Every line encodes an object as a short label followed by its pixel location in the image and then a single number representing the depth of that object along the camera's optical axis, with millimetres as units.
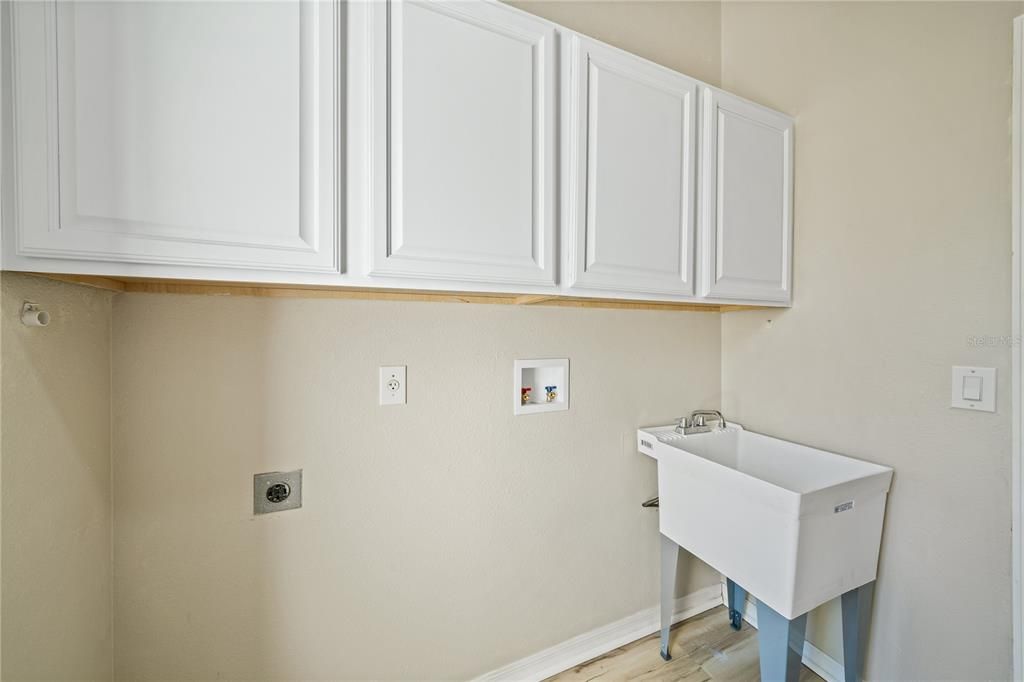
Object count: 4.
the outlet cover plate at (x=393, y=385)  1247
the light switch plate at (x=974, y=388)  1115
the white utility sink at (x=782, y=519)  1106
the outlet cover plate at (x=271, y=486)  1113
